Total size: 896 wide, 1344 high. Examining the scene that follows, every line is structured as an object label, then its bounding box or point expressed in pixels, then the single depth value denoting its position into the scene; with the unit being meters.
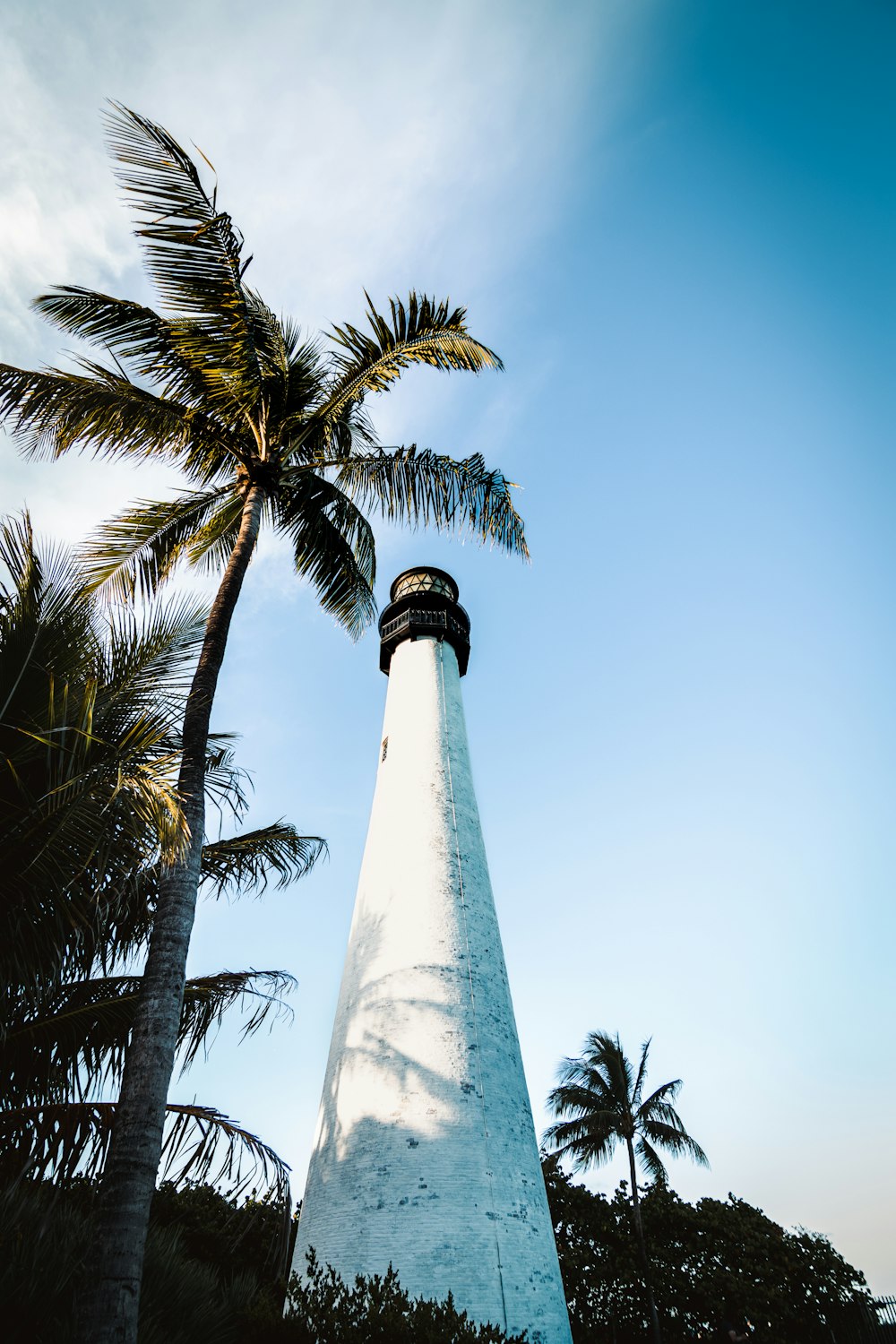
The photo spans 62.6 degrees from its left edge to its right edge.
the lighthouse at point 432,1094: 9.03
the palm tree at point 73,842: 5.34
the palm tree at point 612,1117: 23.61
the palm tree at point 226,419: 7.87
